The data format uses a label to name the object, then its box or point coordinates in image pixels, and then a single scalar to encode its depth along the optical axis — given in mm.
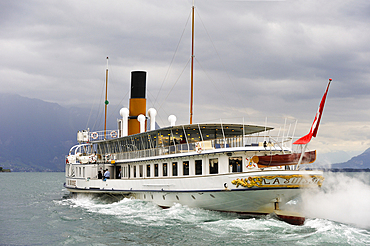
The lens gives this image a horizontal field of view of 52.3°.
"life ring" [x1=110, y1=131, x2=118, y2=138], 34750
